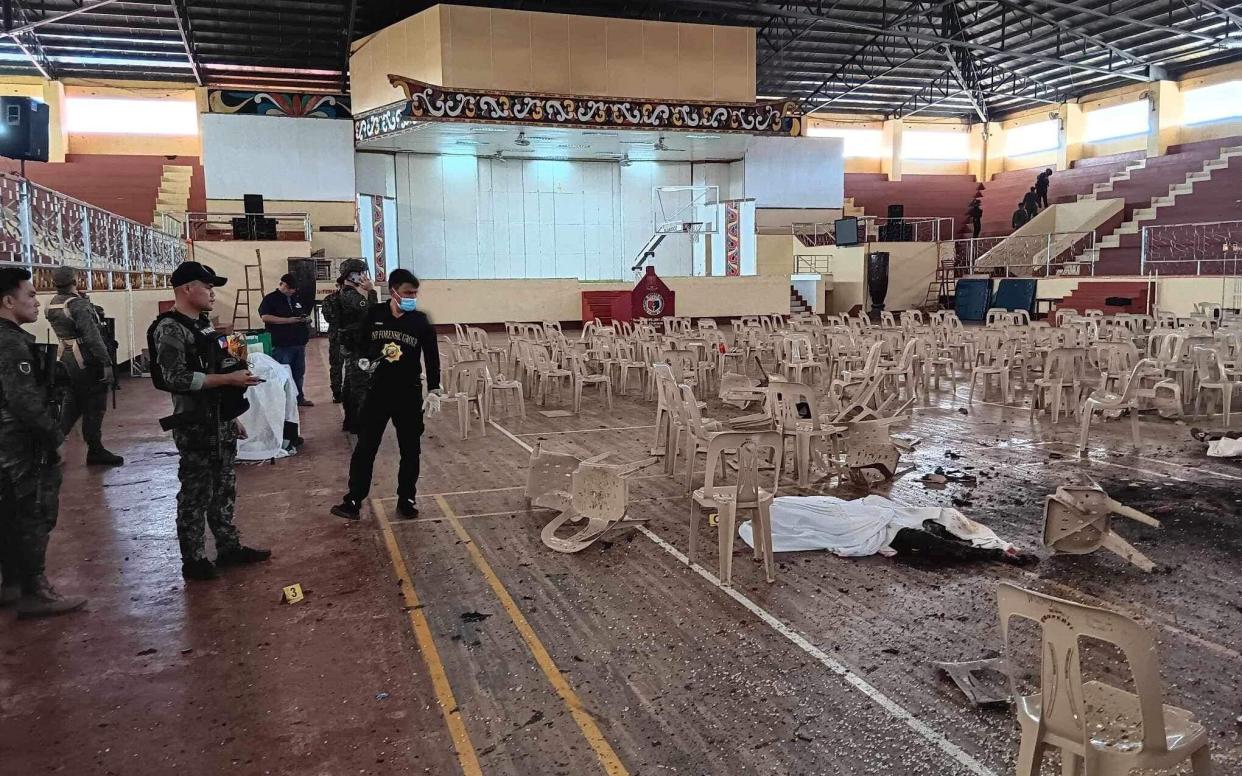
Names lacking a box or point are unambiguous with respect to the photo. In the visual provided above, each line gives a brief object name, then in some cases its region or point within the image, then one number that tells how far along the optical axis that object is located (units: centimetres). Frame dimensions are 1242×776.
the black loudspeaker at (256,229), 2117
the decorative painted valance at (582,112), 2064
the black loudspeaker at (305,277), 1940
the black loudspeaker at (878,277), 2625
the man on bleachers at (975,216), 3031
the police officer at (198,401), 430
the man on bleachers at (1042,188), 3008
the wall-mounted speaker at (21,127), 1034
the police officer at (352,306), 754
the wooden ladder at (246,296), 1996
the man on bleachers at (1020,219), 2989
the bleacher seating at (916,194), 3412
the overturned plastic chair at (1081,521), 466
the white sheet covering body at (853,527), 489
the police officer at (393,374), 543
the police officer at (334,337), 834
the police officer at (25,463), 388
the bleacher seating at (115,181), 2445
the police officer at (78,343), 644
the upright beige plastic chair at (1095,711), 206
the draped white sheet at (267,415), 729
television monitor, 2711
